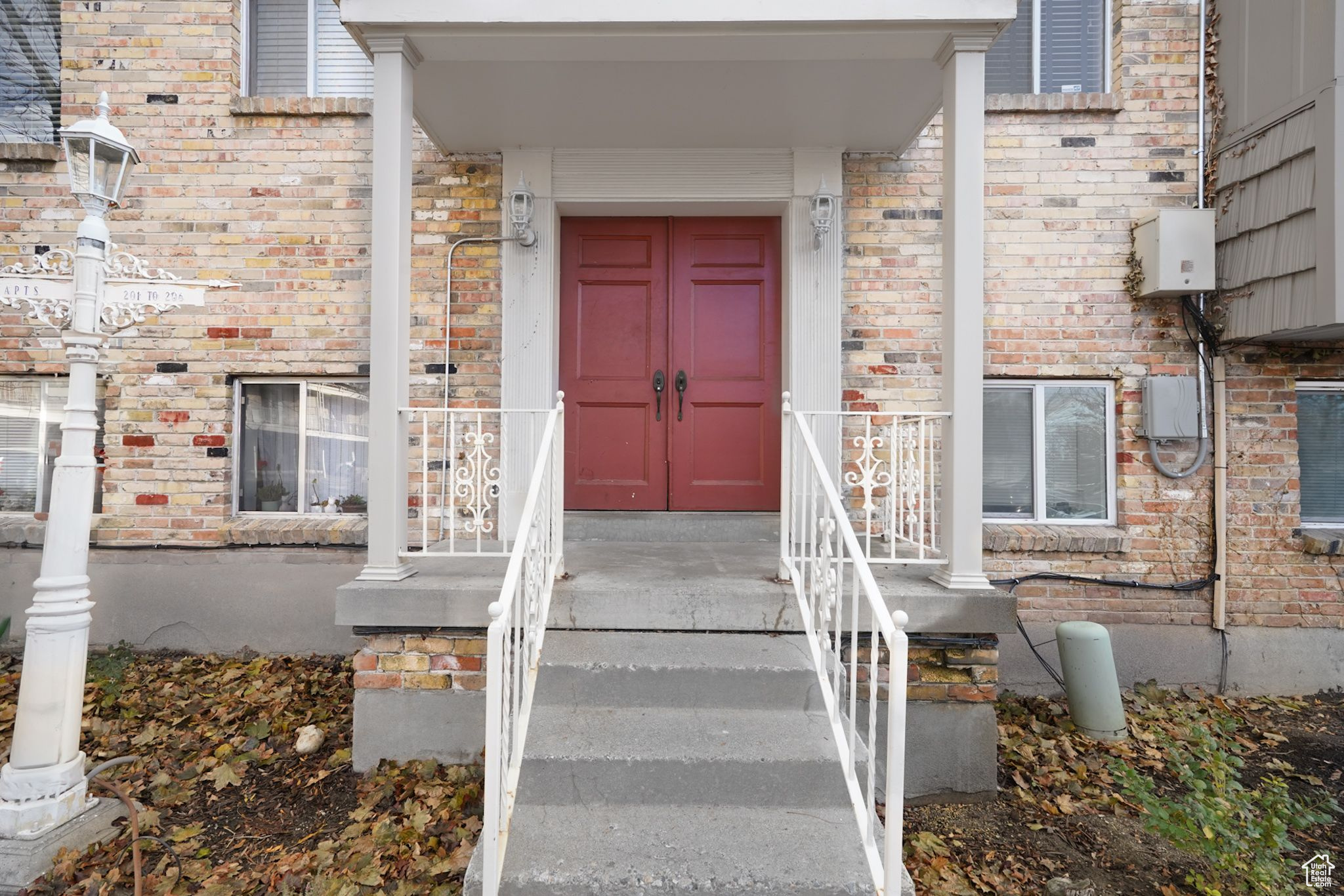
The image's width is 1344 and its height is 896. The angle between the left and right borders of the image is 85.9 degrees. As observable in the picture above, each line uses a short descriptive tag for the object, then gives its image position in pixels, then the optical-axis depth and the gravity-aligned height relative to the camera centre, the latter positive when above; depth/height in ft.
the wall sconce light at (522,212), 14.06 +4.71
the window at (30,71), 15.39 +8.08
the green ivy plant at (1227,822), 7.57 -4.15
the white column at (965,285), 10.15 +2.42
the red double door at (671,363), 15.30 +1.93
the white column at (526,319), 14.44 +2.69
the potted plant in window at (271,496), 15.29 -0.98
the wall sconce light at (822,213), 13.98 +4.73
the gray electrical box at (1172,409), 14.14 +0.95
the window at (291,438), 15.28 +0.27
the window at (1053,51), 15.29 +8.66
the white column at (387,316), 10.21 +1.92
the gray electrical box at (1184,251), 13.75 +3.94
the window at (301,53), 15.49 +8.56
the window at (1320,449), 14.62 +0.21
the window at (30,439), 15.15 +0.19
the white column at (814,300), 14.51 +3.11
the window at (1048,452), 14.90 +0.09
